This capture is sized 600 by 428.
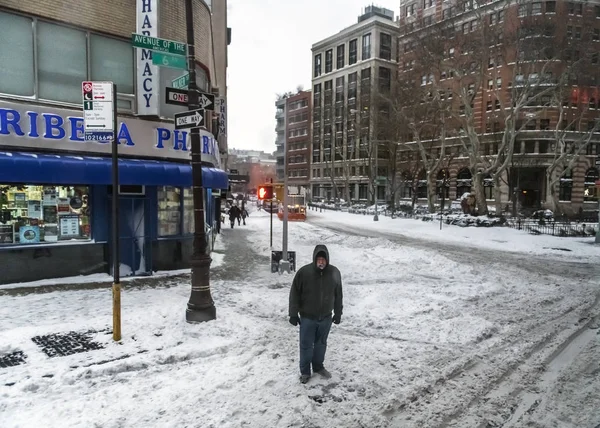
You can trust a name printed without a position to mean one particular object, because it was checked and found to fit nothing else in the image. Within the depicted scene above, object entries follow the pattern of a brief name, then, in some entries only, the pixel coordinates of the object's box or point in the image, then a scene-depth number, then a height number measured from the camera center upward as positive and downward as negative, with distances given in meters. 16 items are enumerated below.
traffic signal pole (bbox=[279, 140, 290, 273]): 12.30 -1.74
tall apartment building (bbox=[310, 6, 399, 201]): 73.75 +22.00
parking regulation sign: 6.11 +1.26
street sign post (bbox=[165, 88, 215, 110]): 7.16 +1.67
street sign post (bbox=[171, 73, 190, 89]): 7.31 +1.99
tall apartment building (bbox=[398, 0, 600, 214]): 26.09 +8.82
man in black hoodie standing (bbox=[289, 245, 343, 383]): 5.20 -1.40
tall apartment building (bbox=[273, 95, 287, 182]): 105.59 +15.55
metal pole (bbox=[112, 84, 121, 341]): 6.18 -0.77
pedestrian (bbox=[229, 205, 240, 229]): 27.31 -1.34
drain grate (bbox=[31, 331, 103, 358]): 6.07 -2.30
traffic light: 13.58 +0.03
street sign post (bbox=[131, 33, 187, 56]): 6.76 +2.49
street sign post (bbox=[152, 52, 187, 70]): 6.92 +2.26
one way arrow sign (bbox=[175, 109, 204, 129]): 7.08 +1.28
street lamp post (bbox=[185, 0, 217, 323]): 7.29 -0.99
